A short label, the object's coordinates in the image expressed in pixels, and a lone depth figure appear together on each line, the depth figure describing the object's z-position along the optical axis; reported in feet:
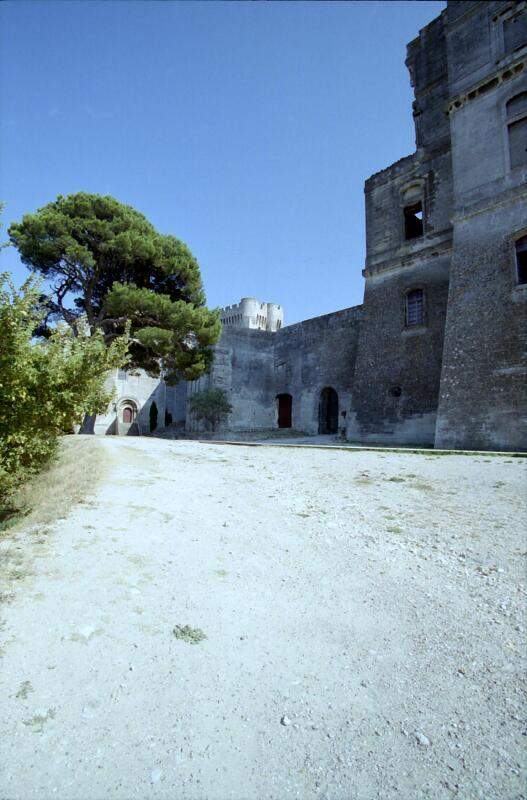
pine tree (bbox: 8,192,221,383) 48.42
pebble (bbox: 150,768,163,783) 6.50
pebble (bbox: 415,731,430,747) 7.62
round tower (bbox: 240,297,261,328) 173.58
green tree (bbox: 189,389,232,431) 72.43
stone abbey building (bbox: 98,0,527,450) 40.52
